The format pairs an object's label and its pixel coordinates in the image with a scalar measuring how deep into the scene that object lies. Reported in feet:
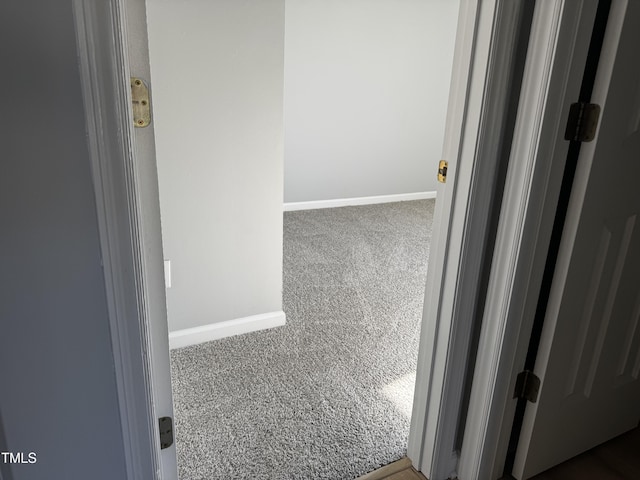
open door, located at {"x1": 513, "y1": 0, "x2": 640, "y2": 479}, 3.71
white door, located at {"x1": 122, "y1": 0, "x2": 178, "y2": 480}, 2.86
